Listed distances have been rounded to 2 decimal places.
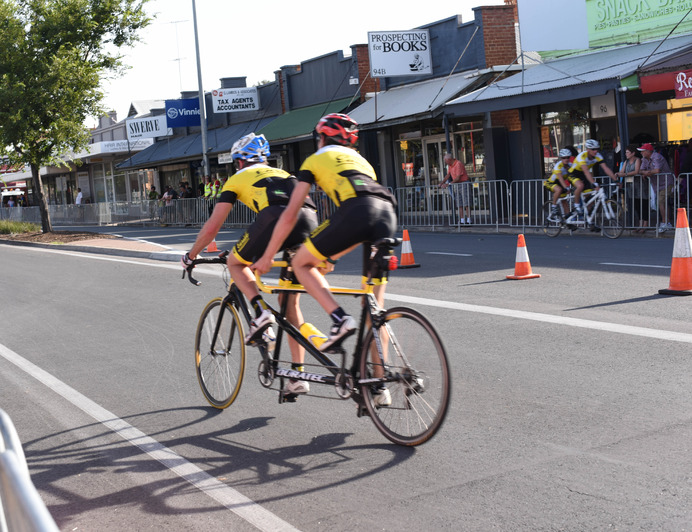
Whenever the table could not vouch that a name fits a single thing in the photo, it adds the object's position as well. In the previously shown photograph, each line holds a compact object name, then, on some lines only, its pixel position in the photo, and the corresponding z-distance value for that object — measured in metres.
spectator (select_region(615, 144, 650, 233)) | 16.00
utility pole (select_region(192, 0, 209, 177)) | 32.38
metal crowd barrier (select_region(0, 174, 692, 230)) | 15.75
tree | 28.22
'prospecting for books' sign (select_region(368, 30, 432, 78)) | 24.53
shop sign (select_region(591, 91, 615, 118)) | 20.34
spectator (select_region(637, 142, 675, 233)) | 15.52
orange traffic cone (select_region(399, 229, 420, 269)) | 13.38
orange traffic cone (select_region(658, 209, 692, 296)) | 8.66
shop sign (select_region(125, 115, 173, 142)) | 40.62
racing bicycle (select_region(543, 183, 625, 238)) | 16.22
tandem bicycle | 4.46
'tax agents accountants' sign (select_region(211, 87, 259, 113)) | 34.69
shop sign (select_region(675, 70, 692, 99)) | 15.50
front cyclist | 5.25
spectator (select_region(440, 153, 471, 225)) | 20.58
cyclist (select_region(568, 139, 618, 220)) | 16.53
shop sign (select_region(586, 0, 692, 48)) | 18.53
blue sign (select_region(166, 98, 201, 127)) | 35.91
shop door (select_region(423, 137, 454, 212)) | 26.19
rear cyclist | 4.59
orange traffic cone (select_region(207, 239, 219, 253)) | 18.34
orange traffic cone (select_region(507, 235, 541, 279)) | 11.03
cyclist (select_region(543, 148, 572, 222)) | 17.05
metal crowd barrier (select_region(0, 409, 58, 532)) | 1.70
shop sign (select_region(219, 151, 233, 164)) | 31.49
